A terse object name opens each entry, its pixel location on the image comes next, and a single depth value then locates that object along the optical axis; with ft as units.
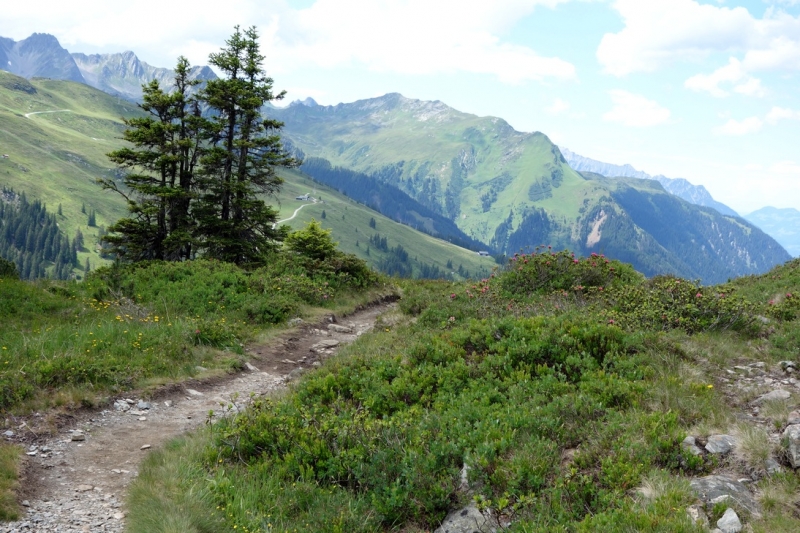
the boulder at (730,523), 15.44
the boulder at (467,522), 18.45
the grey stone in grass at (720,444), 19.60
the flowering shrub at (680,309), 38.11
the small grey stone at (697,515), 15.86
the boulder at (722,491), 16.60
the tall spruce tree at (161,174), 79.61
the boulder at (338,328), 61.98
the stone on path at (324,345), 53.47
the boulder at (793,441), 18.08
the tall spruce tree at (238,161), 83.41
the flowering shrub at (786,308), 41.04
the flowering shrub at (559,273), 54.65
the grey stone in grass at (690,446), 19.67
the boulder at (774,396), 24.38
